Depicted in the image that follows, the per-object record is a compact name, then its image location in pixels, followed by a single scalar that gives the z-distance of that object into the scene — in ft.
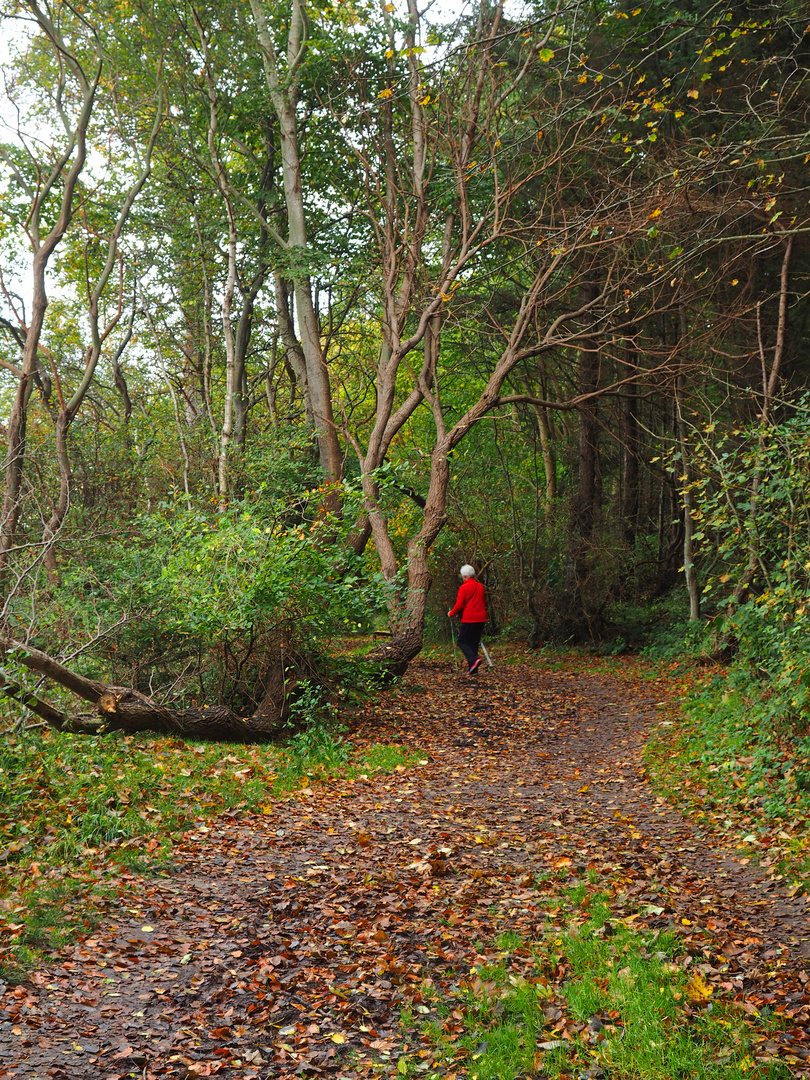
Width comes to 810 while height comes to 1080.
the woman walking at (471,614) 48.24
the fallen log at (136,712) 25.61
